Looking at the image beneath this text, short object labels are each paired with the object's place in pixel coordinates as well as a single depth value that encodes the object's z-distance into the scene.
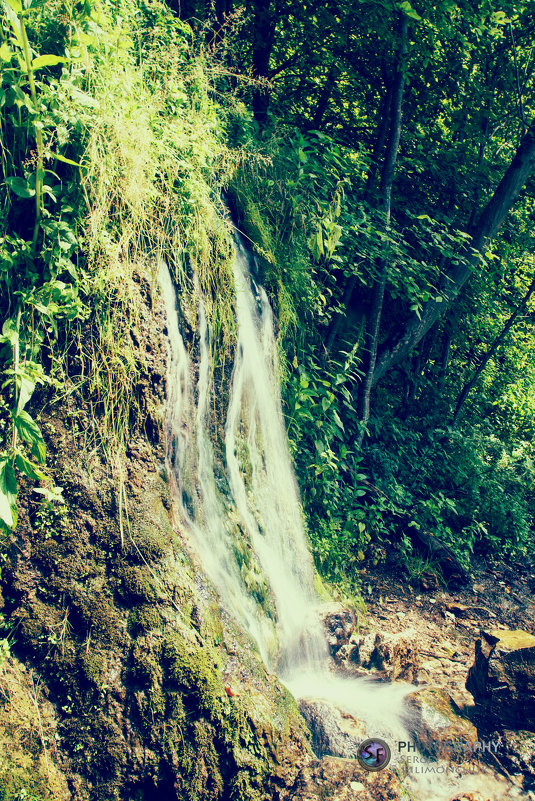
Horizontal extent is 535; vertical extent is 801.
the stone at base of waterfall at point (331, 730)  3.14
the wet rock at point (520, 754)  3.49
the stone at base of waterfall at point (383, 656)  4.09
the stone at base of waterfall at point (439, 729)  3.50
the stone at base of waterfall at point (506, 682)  3.78
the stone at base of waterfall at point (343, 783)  2.77
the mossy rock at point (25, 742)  2.11
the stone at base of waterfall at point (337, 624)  4.13
